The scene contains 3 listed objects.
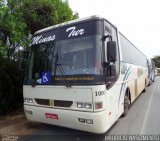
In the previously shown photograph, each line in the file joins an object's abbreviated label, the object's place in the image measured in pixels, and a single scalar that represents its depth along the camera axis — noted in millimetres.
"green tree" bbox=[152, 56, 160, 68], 71656
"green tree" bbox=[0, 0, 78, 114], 7430
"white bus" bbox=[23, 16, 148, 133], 4441
